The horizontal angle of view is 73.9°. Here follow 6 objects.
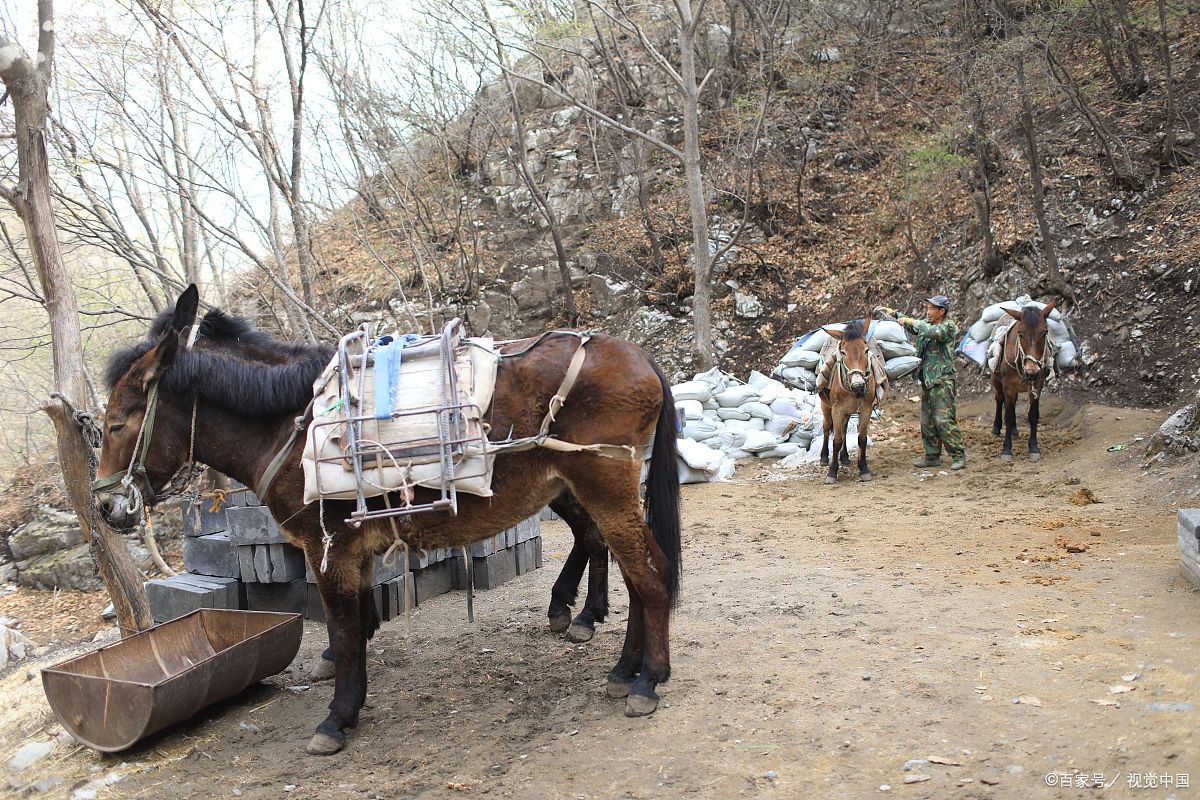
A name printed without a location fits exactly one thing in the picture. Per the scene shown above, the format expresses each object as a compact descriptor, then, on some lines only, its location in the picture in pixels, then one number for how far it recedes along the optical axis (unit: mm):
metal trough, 3695
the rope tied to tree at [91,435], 4789
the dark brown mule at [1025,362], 9602
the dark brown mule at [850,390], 9453
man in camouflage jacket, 9586
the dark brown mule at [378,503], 3807
